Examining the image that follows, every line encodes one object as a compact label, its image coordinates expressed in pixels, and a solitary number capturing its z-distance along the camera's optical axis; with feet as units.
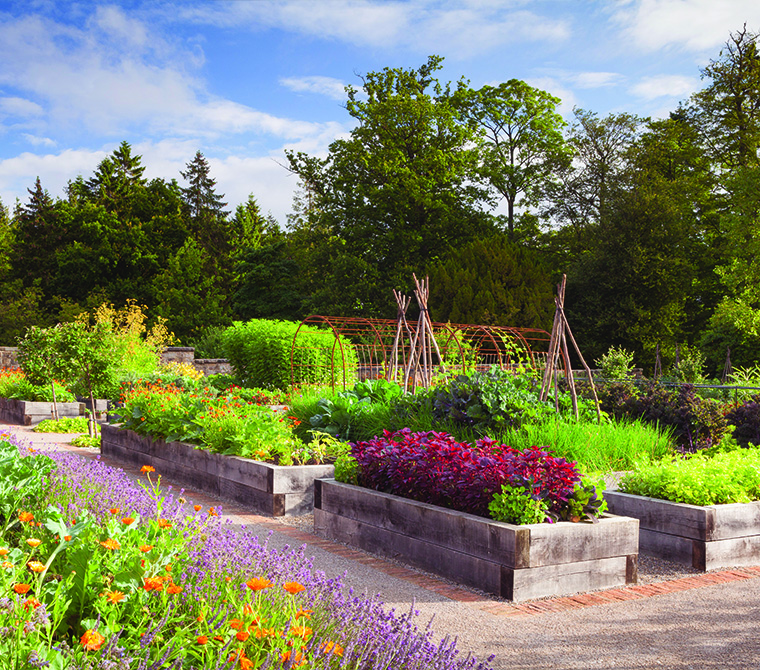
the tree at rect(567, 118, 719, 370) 74.28
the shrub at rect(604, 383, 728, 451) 23.76
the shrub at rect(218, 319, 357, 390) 45.32
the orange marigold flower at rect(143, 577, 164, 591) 7.32
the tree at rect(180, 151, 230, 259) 128.57
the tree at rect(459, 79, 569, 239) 86.74
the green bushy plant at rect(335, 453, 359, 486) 17.22
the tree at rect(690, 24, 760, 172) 78.28
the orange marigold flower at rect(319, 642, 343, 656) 6.84
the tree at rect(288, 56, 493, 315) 81.30
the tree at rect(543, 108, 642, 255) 87.81
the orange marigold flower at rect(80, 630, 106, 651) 5.89
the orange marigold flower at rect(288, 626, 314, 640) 6.77
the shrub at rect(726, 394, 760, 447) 24.77
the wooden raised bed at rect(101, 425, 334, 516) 19.24
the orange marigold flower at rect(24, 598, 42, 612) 6.85
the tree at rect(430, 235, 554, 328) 70.74
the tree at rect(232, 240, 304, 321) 91.40
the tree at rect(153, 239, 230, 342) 97.66
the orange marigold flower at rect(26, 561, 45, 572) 7.29
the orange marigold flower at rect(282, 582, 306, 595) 6.61
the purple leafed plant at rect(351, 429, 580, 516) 13.62
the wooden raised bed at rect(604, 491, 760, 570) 14.61
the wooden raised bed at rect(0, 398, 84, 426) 44.70
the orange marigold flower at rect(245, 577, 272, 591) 6.73
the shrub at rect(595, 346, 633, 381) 49.06
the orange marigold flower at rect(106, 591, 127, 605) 7.07
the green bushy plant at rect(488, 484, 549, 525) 12.97
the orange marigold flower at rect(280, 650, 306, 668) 6.66
